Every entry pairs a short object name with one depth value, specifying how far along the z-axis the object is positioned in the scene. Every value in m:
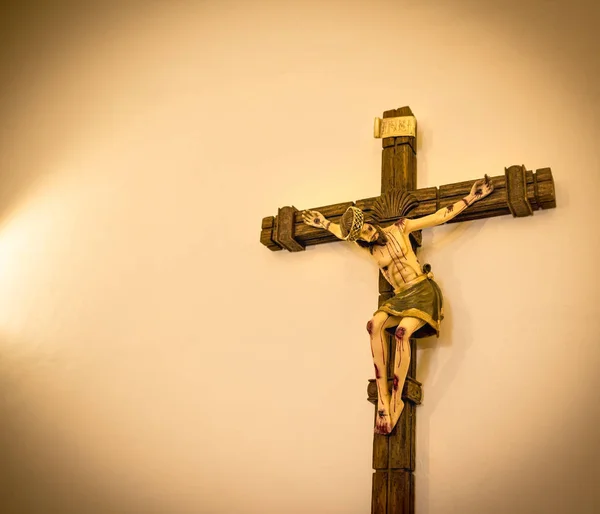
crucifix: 2.81
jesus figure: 2.83
